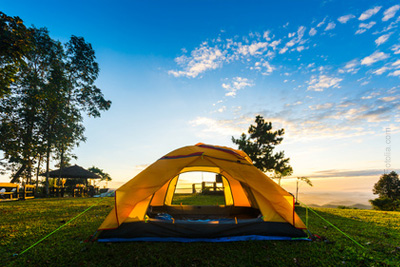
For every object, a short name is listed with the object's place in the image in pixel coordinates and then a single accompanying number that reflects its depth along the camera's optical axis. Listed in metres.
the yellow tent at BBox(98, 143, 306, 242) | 4.09
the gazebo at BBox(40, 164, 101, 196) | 17.58
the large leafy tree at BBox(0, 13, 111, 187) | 14.56
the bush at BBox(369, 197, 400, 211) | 18.80
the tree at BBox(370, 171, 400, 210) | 27.45
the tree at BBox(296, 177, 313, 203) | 10.57
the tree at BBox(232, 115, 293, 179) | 15.57
